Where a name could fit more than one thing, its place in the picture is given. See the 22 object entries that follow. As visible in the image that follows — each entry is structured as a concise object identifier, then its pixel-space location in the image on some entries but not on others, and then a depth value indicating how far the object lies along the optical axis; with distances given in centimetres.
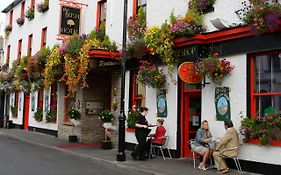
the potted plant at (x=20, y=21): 2741
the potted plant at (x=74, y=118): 1720
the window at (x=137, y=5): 1477
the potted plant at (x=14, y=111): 2766
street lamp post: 1173
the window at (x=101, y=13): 1715
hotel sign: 1717
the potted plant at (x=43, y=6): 2255
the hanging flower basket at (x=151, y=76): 1271
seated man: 964
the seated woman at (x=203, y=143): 1041
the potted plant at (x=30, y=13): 2539
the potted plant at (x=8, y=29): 3039
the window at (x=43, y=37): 2311
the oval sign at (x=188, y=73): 1123
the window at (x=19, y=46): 2770
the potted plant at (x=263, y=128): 918
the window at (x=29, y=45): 2558
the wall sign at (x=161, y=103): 1291
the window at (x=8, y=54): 3020
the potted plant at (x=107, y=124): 1501
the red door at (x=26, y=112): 2611
